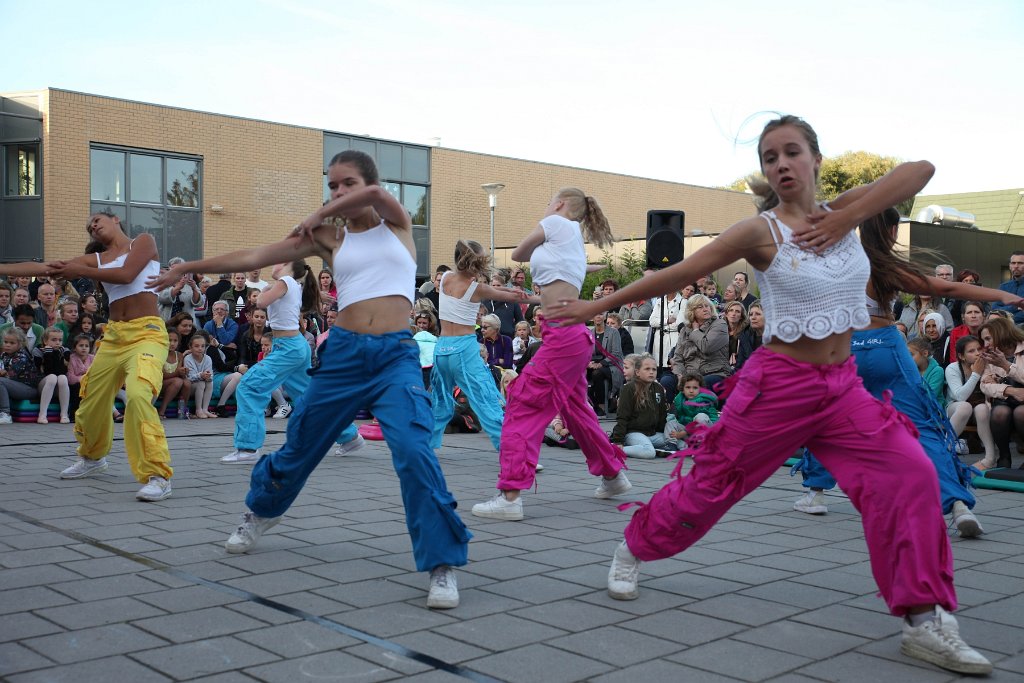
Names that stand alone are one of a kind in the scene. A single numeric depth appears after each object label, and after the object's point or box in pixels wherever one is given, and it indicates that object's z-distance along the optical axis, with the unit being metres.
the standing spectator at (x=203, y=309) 14.62
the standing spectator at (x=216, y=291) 15.56
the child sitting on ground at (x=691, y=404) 10.13
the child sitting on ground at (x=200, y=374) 13.26
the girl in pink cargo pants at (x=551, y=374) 6.27
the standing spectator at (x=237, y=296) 15.24
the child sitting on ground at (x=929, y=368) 8.43
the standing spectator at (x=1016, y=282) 11.33
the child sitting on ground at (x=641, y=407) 10.26
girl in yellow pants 6.67
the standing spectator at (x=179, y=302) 14.30
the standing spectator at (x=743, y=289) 14.24
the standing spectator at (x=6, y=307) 13.20
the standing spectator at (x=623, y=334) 14.34
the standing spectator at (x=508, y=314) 15.38
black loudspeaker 13.19
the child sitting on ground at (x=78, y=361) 12.48
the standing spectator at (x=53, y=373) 12.23
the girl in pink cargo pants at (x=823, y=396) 3.49
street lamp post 25.82
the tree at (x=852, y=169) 46.62
